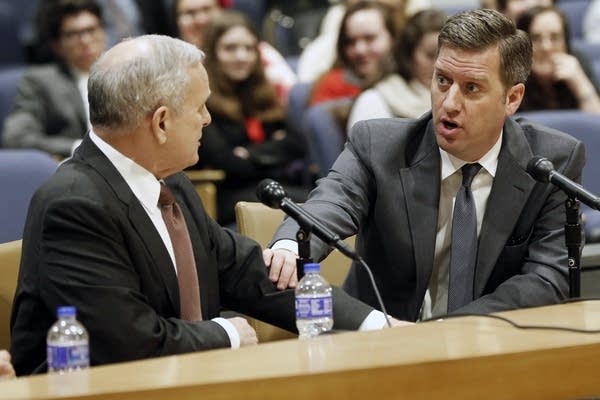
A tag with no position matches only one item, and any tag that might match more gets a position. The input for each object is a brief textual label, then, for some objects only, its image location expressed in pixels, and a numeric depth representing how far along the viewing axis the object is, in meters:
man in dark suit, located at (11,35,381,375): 4.96
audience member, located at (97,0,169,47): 13.93
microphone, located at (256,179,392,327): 5.15
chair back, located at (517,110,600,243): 8.98
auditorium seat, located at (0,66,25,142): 12.30
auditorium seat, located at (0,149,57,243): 7.32
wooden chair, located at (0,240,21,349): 5.81
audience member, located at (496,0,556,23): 12.65
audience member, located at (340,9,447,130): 10.27
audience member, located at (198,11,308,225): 11.12
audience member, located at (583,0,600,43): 14.20
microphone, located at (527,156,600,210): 5.45
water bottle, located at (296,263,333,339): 5.32
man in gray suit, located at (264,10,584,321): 6.23
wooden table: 4.02
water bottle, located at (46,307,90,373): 4.46
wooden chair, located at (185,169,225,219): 10.44
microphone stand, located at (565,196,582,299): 5.72
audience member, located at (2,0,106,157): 11.22
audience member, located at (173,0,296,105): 12.87
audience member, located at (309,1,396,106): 11.69
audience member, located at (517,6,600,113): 10.95
